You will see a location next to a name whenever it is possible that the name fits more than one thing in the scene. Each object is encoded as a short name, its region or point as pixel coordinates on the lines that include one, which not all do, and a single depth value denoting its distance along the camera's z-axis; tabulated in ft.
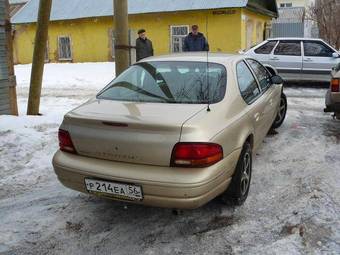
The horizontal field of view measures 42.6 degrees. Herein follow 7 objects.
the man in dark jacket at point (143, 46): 34.45
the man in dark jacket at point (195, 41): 36.35
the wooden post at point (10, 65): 25.03
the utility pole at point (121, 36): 22.08
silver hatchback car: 39.68
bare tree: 81.52
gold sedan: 11.03
